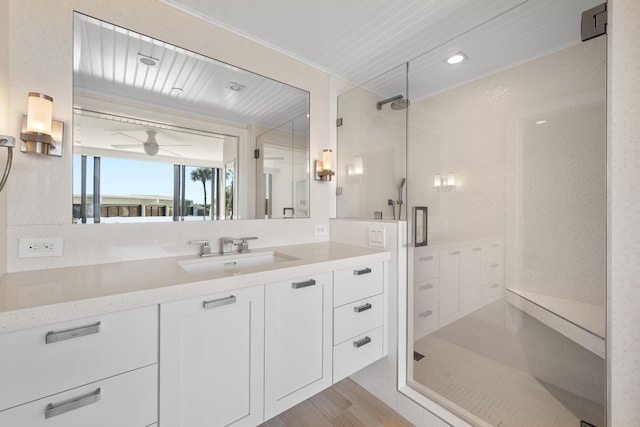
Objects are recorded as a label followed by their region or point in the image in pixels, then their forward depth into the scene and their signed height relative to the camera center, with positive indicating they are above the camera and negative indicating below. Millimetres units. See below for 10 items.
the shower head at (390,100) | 1940 +871
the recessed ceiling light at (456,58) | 1631 +974
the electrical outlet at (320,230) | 2203 -140
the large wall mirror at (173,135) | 1352 +482
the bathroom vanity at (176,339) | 777 -478
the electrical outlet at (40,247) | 1177 -159
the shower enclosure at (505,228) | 1145 -75
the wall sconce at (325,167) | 2209 +389
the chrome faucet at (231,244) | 1681 -203
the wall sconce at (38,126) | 1146 +382
